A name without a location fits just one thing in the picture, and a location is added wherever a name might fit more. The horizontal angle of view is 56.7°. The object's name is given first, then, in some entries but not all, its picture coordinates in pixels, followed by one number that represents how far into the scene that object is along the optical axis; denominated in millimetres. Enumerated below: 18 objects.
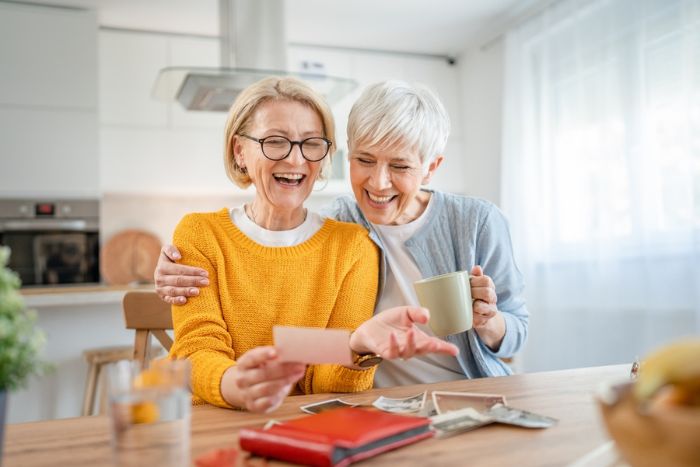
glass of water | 676
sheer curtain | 3240
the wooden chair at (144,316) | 1579
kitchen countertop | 2717
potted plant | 587
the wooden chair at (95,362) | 2684
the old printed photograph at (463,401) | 976
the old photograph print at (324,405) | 1005
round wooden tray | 4725
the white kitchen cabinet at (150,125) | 4605
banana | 491
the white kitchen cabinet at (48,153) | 4277
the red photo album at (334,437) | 728
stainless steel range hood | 3490
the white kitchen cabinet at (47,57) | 4281
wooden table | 765
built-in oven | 4406
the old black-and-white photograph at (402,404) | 987
